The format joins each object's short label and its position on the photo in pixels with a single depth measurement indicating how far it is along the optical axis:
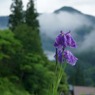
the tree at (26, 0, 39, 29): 26.49
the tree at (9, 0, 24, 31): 26.28
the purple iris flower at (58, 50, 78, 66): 1.52
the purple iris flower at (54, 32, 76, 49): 1.51
